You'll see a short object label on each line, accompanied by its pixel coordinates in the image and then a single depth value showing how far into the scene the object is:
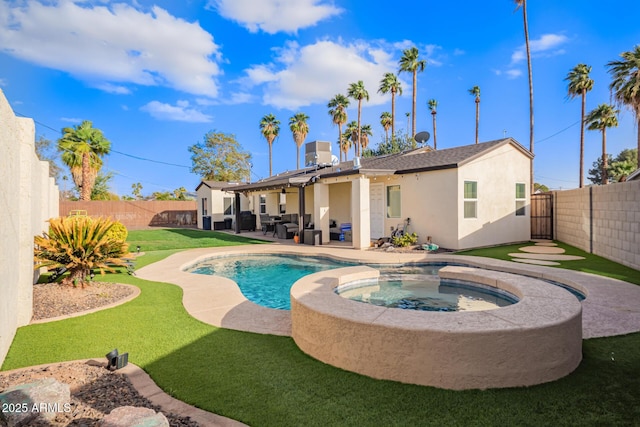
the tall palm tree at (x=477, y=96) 41.00
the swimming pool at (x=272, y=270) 8.03
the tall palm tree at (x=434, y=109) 43.22
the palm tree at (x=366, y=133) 44.99
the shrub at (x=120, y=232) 11.79
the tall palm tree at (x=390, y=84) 33.78
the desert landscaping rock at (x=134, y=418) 2.25
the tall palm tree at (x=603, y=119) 26.70
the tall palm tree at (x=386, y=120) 42.53
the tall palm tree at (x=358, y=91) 35.88
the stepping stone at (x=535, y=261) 9.46
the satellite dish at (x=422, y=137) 16.86
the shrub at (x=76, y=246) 6.57
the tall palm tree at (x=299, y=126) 42.56
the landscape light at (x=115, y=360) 3.65
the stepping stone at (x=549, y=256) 10.14
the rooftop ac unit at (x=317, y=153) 18.95
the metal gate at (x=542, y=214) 15.51
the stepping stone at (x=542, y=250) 11.59
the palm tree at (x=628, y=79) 14.29
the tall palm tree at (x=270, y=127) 42.22
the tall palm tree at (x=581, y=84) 26.73
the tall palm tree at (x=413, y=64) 29.34
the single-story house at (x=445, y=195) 12.59
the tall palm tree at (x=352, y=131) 42.53
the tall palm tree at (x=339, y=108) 38.03
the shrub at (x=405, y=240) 13.09
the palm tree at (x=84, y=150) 25.00
